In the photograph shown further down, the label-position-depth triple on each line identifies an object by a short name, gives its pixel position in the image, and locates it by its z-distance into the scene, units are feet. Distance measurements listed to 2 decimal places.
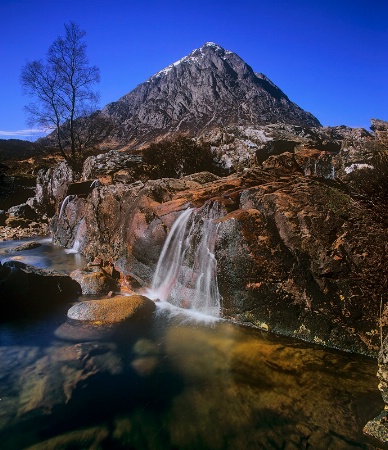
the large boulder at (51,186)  71.41
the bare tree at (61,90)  74.23
